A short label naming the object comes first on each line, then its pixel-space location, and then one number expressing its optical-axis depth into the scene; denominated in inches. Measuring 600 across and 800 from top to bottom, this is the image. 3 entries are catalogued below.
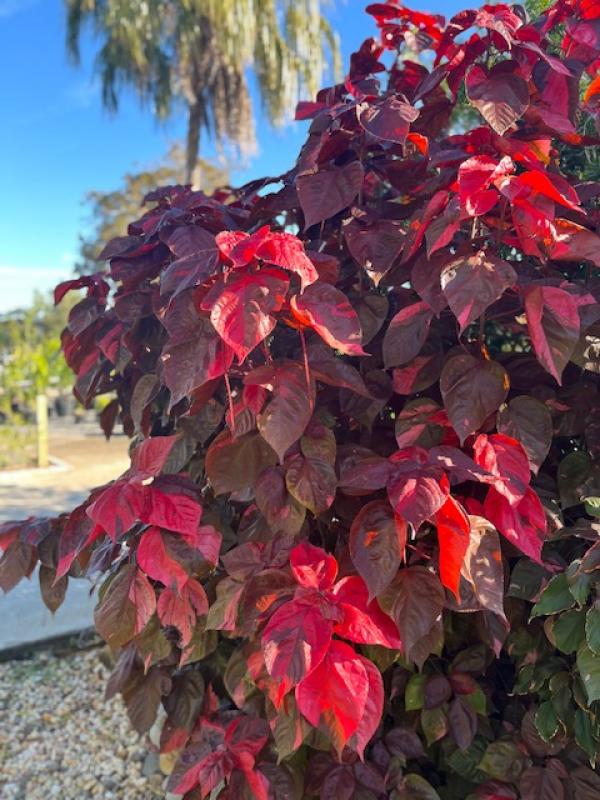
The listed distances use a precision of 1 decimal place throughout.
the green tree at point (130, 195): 510.0
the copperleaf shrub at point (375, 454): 28.5
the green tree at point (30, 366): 299.9
